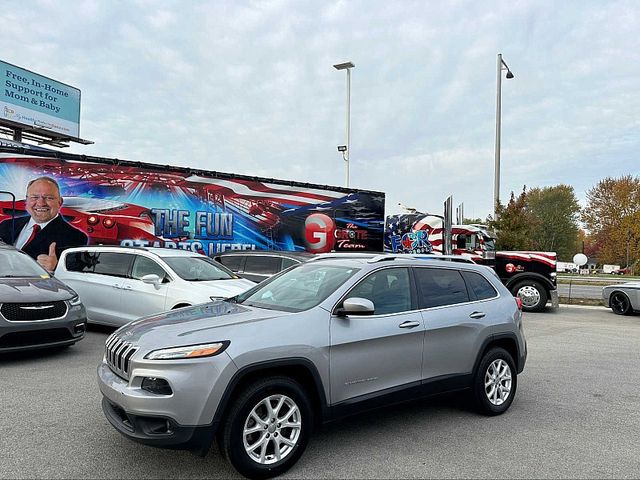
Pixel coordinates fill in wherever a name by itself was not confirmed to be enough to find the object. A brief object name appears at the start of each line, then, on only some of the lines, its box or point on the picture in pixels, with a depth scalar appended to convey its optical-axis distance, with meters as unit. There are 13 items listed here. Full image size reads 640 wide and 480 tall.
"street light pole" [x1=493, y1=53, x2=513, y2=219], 22.77
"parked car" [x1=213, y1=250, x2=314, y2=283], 11.13
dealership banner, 10.79
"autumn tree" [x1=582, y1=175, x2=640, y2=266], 54.56
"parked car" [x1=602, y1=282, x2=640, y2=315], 13.88
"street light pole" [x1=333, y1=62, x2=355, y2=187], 23.81
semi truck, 14.72
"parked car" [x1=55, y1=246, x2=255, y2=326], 8.38
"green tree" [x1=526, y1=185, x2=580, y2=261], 79.06
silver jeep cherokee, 3.44
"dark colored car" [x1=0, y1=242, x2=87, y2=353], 6.54
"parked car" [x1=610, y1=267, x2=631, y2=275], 57.48
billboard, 24.30
